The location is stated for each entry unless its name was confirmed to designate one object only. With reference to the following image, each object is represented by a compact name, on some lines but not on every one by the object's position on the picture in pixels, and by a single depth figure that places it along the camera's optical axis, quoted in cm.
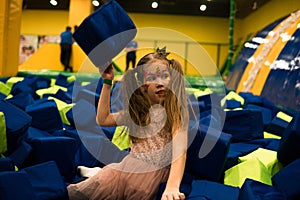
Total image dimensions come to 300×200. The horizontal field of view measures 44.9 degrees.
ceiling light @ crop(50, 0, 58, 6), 1127
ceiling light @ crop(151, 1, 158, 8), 1145
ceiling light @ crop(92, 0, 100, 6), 888
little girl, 117
